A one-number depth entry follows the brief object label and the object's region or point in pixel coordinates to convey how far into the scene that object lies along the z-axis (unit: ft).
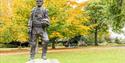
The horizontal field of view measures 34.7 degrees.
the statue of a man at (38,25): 23.40
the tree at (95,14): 68.25
